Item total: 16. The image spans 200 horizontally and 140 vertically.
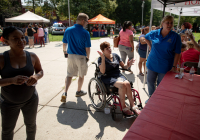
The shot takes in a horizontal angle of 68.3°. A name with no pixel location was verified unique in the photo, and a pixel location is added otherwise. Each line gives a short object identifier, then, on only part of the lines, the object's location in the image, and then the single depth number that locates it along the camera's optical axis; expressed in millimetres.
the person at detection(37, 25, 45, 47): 11719
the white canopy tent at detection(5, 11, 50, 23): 13192
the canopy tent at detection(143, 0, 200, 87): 4041
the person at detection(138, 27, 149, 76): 4672
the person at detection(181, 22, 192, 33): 5916
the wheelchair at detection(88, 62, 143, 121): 2711
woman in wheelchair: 2625
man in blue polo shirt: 3199
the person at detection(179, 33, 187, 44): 5577
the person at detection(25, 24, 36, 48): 11077
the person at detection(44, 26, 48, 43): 13914
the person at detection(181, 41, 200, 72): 3751
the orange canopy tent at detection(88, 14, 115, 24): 18422
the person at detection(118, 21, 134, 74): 4715
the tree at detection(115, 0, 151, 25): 37781
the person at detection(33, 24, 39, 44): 12203
